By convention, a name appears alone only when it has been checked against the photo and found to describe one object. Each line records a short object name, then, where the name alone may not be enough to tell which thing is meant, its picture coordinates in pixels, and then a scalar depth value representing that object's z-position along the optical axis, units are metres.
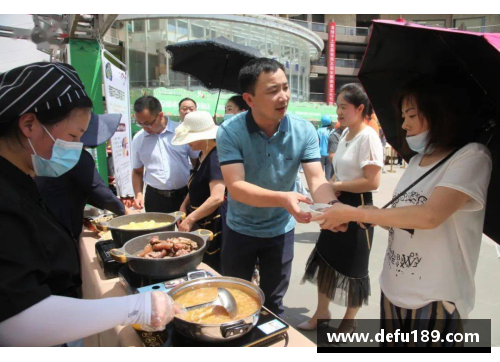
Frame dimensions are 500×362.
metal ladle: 1.20
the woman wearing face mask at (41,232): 0.89
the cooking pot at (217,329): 1.01
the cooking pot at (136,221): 1.80
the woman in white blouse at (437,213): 1.28
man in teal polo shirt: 1.93
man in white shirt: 3.37
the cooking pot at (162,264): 1.38
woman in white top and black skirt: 2.41
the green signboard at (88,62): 3.84
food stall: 1.08
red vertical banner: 30.40
